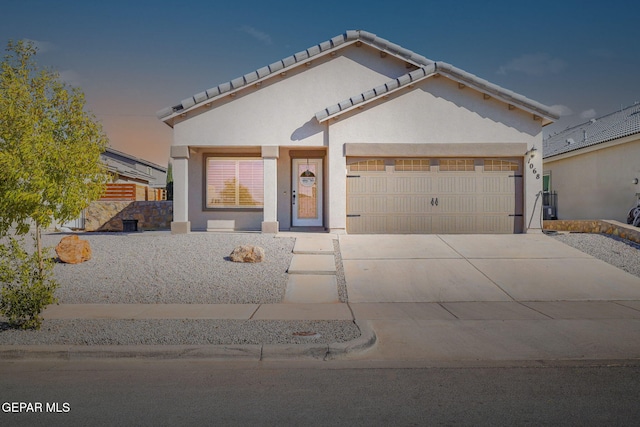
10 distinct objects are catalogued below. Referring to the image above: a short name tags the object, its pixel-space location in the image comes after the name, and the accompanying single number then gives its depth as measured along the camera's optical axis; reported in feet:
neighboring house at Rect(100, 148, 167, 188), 109.81
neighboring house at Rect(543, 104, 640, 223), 63.00
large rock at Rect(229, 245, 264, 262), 38.24
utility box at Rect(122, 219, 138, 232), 63.05
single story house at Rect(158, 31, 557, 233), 49.67
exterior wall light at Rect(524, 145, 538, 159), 50.16
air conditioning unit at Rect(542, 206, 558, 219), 79.30
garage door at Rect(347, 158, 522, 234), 50.16
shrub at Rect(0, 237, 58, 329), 21.85
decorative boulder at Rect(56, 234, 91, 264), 37.99
